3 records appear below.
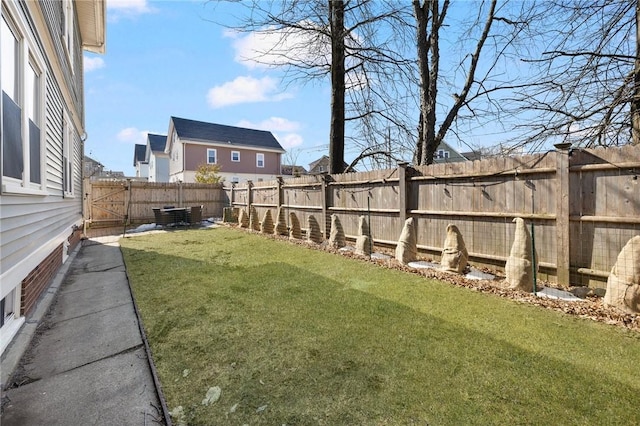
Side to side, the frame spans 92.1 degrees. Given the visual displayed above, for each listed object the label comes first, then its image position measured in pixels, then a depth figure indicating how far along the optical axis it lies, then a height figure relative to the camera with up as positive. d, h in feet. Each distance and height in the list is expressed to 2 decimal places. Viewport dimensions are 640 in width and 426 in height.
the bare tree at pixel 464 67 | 24.45 +11.67
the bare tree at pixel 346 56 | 26.96 +14.30
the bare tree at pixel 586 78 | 16.16 +7.19
